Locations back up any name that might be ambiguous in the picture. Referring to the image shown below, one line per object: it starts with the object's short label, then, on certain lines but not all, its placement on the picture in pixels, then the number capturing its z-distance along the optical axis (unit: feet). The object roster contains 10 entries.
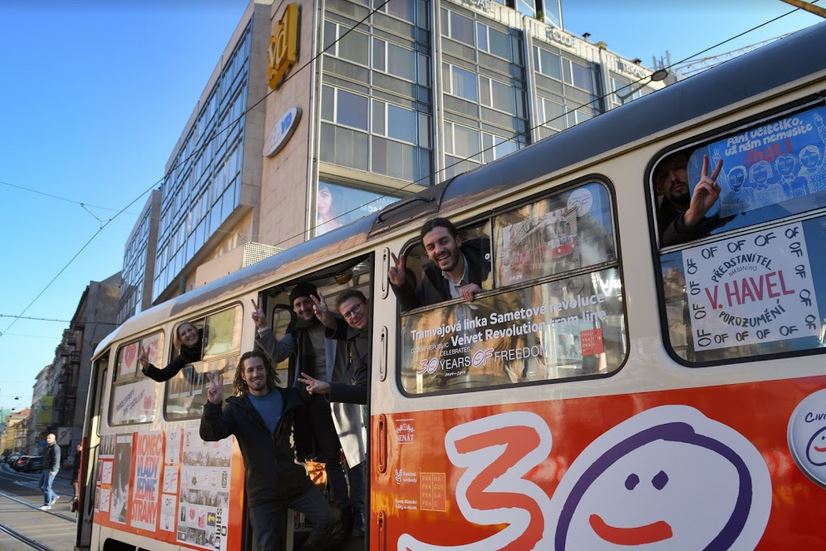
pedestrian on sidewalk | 44.26
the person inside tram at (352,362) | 11.99
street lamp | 23.19
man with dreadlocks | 13.05
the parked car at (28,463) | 116.37
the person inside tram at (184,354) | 16.87
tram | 6.57
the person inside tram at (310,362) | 14.39
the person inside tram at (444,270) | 9.97
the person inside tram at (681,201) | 7.48
